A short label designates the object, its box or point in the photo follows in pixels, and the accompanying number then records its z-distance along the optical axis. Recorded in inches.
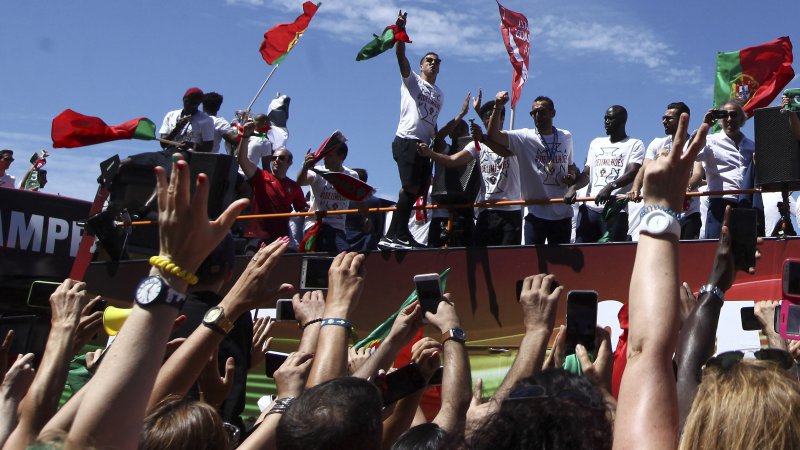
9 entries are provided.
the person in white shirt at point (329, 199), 386.3
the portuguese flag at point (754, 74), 350.0
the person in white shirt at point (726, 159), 316.2
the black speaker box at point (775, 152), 287.3
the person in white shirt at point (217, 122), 426.3
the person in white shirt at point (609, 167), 333.7
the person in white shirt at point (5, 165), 530.6
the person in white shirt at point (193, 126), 420.2
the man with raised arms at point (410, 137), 353.7
